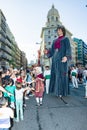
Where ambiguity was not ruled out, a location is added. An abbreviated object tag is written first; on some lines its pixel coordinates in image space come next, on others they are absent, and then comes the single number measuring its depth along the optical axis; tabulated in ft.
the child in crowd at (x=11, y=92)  9.68
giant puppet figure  11.60
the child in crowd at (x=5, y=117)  6.49
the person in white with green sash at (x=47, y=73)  15.88
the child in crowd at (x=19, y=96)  9.02
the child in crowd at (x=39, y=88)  11.01
